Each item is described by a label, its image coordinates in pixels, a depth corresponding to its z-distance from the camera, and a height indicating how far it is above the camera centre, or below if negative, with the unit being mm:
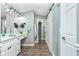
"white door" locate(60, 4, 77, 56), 1370 -45
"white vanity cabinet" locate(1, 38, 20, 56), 1766 -394
